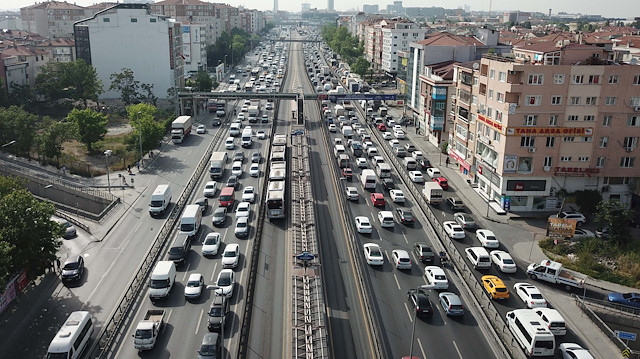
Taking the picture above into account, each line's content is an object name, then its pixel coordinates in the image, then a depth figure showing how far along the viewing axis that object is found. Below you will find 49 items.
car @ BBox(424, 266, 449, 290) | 38.50
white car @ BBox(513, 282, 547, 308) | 36.75
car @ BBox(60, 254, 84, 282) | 39.62
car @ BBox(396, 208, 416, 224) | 51.41
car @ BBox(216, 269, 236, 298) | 36.06
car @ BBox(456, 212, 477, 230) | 50.84
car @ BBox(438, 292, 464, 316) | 34.66
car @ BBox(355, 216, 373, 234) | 48.84
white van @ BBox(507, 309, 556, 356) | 30.92
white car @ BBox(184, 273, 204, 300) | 36.53
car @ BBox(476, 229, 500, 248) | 46.66
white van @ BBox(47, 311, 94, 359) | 28.70
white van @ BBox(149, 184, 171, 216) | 52.94
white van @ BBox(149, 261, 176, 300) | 36.09
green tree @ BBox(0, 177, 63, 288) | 36.38
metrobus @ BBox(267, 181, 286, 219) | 50.12
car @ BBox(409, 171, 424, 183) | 64.88
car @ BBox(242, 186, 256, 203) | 55.91
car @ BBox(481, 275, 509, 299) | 37.75
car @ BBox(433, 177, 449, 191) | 62.94
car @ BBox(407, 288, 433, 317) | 34.47
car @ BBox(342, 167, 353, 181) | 65.44
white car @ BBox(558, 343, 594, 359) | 30.23
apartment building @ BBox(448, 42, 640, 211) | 52.59
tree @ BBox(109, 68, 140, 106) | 102.81
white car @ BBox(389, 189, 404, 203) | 57.28
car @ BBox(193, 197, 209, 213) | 53.76
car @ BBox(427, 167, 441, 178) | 65.94
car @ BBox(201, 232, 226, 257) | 43.66
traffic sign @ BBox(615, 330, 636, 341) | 32.75
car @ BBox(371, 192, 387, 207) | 55.97
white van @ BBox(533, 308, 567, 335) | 33.31
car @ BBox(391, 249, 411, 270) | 41.62
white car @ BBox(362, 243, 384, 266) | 42.03
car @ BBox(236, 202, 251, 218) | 50.59
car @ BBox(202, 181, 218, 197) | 58.41
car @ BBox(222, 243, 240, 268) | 41.12
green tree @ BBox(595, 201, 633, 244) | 46.75
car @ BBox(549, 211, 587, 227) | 52.38
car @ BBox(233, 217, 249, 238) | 47.53
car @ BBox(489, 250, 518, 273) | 42.28
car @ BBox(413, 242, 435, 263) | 42.75
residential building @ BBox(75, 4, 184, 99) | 107.62
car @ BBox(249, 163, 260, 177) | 66.31
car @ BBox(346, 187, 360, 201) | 57.75
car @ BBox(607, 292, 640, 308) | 38.34
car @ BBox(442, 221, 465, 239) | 48.28
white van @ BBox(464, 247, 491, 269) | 42.28
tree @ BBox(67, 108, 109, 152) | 74.00
